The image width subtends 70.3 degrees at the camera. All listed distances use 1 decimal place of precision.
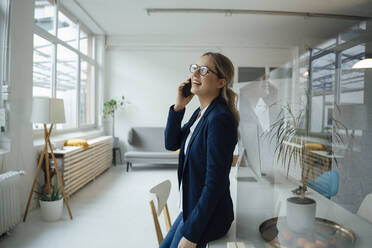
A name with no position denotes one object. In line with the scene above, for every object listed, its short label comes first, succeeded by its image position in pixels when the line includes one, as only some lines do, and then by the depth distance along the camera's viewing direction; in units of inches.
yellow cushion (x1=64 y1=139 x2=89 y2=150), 159.8
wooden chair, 57.7
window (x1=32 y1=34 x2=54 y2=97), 153.3
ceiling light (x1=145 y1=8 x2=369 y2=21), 193.3
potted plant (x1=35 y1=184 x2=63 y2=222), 115.4
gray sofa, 249.3
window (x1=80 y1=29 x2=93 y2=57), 231.9
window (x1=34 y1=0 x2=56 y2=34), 156.6
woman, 39.6
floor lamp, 111.6
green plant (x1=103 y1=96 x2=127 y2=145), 248.2
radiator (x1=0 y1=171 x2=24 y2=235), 95.7
